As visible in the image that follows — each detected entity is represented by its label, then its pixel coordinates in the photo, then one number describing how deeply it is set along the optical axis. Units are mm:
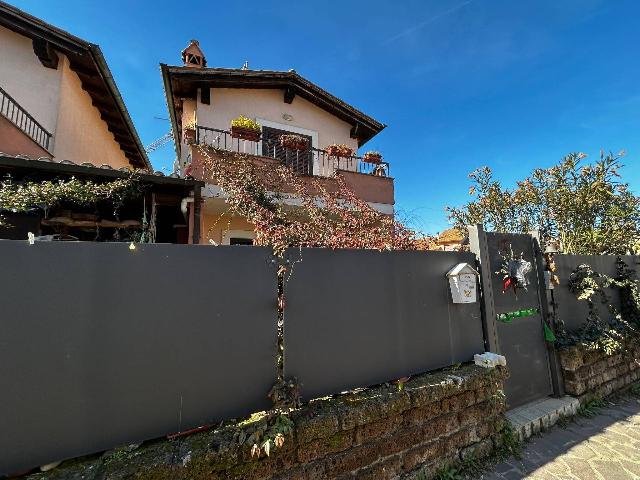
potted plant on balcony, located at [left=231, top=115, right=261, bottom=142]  7926
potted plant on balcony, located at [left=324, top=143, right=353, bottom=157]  9273
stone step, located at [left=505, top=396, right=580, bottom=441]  4086
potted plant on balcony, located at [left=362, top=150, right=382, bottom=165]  9695
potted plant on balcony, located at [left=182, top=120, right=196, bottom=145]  8605
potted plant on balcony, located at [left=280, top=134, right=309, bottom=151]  8289
